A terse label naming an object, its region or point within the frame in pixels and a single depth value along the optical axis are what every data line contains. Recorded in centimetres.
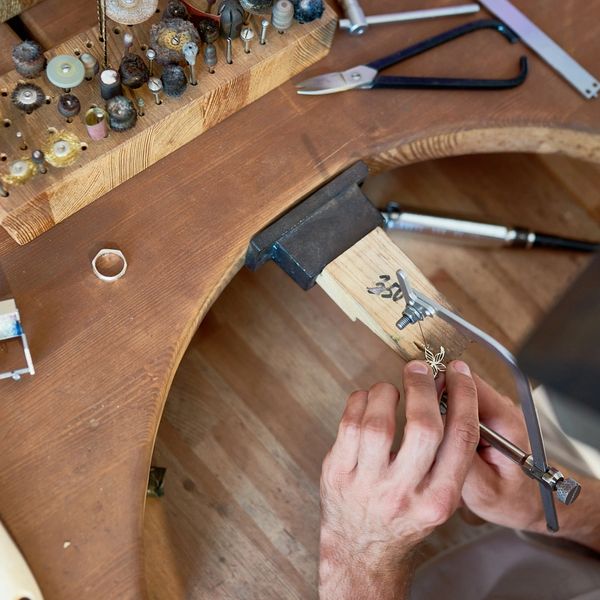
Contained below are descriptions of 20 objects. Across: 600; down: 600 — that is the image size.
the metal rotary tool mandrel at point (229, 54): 85
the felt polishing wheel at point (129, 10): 81
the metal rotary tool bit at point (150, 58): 81
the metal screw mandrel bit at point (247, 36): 84
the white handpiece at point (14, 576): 70
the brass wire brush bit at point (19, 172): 76
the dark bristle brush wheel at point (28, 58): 79
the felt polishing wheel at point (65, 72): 78
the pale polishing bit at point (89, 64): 80
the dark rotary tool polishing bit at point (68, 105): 79
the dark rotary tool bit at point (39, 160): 76
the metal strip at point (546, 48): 98
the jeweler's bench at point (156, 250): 74
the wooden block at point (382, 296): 85
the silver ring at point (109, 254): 81
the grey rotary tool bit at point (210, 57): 84
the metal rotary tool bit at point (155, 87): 80
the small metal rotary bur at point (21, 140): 78
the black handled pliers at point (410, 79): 93
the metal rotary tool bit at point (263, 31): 85
